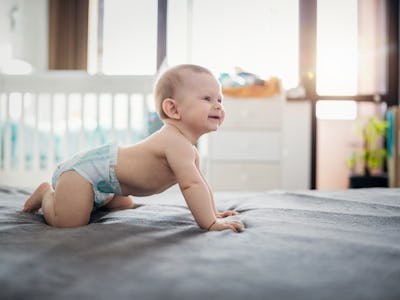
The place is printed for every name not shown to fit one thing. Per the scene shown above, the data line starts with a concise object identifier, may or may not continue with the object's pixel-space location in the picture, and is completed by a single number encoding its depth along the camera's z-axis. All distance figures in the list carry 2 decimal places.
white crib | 2.44
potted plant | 2.92
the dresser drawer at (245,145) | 2.48
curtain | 3.29
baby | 0.79
